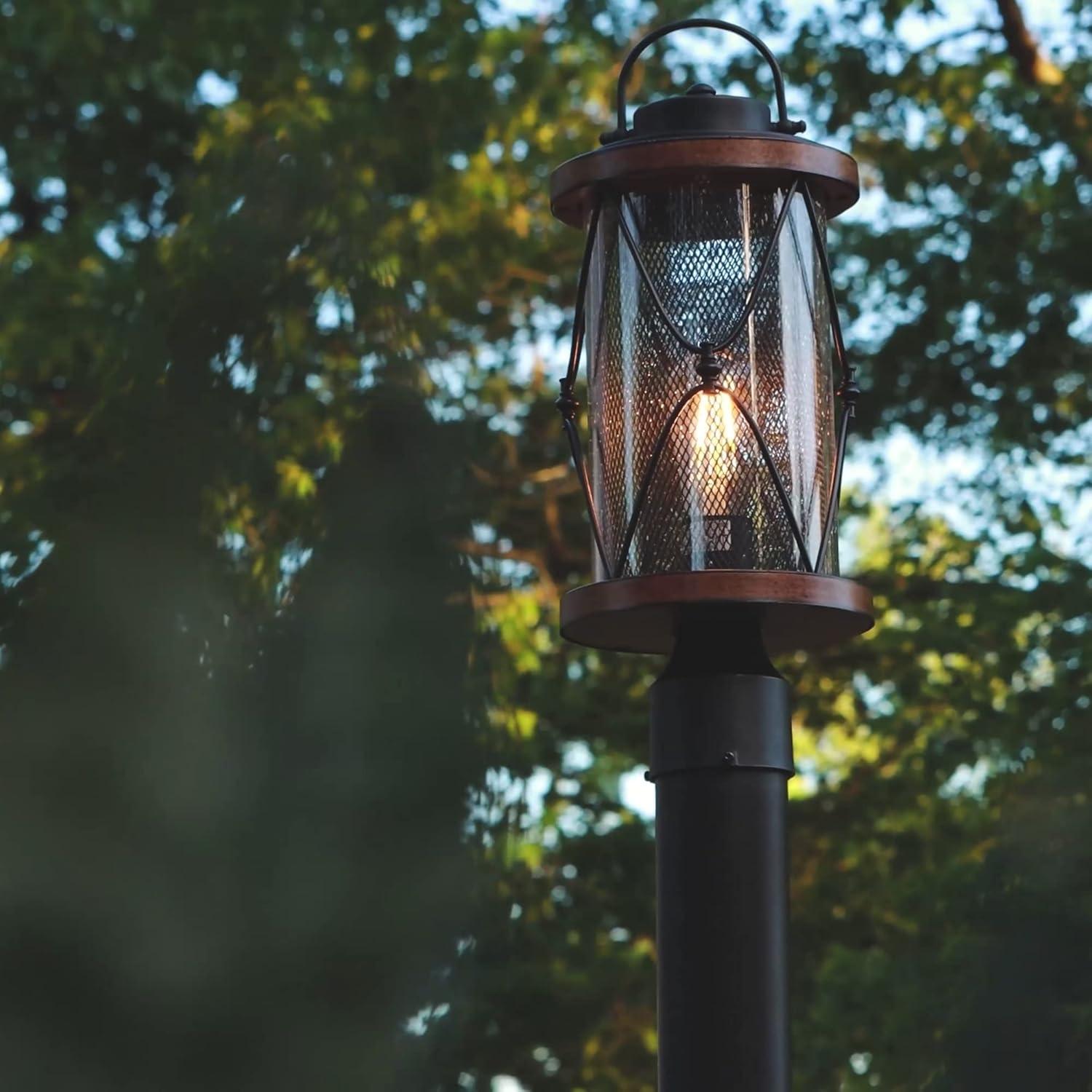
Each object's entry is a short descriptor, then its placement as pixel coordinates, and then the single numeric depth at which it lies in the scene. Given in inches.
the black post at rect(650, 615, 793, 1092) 161.0
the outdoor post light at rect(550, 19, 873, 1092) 161.4
